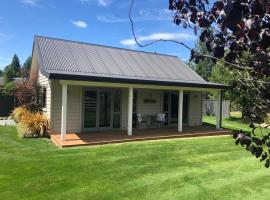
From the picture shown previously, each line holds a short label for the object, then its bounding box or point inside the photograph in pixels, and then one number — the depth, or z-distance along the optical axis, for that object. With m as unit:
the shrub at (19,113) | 15.51
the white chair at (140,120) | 15.02
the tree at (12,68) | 71.48
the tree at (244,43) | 1.79
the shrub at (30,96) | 16.06
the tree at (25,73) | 22.13
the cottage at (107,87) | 13.09
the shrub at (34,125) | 12.43
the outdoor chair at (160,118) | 15.69
